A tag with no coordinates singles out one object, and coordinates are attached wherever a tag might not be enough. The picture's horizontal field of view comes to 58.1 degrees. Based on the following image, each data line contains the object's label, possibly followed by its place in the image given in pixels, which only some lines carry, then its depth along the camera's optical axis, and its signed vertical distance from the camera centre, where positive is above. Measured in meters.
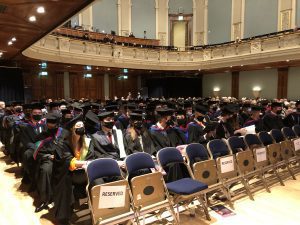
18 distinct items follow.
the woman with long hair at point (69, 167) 3.55 -1.00
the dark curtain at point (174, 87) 20.66 +0.51
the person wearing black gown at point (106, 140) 4.21 -0.74
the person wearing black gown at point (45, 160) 4.15 -1.05
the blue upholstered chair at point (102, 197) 3.03 -1.18
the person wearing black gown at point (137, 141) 4.55 -0.83
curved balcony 13.07 +2.29
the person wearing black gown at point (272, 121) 7.44 -0.78
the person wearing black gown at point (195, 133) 5.44 -0.81
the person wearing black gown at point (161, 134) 4.92 -0.74
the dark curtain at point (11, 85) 13.45 +0.49
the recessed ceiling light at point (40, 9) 5.38 +1.72
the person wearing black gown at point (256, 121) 7.05 -0.73
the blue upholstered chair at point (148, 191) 3.31 -1.23
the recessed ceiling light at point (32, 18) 5.95 +1.70
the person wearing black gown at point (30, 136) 4.68 -0.80
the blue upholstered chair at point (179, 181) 3.46 -1.22
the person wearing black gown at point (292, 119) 7.97 -0.80
